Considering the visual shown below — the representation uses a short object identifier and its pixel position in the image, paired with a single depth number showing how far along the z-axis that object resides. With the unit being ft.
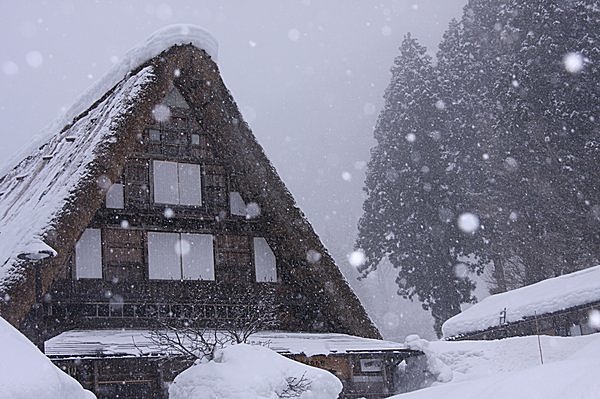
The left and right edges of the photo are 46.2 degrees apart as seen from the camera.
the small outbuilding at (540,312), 51.96
